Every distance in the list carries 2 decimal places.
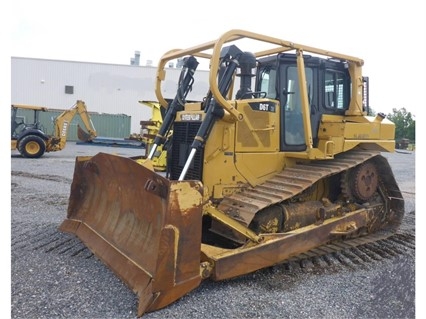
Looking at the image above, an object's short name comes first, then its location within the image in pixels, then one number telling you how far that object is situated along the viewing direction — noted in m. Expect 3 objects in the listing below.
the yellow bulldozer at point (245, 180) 3.57
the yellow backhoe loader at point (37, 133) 15.93
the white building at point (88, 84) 30.58
